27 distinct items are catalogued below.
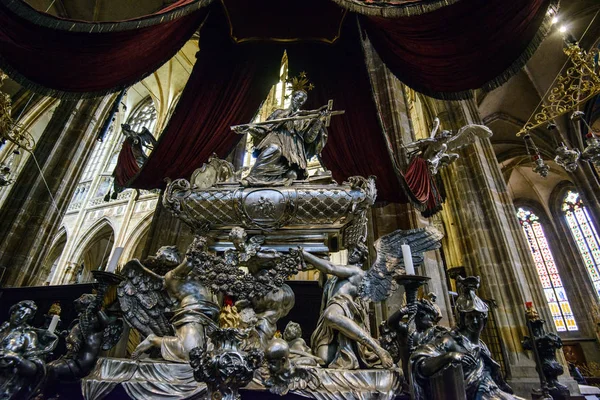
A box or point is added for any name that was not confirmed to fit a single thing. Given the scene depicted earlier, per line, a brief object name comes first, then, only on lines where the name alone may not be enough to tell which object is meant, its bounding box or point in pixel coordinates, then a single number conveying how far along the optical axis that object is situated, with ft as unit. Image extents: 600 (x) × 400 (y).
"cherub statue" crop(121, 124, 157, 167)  11.93
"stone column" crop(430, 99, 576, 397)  12.84
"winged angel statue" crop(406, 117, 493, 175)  12.29
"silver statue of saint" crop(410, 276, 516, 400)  4.51
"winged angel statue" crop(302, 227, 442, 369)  5.68
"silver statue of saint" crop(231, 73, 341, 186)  8.04
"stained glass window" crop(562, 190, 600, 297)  39.60
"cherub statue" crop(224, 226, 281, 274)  6.28
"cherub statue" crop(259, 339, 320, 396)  4.69
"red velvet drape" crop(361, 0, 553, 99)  8.74
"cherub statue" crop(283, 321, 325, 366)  5.36
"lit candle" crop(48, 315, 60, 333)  6.31
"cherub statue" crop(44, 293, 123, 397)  5.35
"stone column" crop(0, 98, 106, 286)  15.67
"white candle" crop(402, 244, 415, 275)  5.77
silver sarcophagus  6.96
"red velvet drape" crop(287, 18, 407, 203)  10.48
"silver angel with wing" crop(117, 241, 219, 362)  6.10
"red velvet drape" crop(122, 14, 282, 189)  11.12
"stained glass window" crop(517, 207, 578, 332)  39.88
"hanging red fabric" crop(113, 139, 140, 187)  11.28
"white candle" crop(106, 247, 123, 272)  6.29
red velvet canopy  8.79
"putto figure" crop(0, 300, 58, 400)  4.33
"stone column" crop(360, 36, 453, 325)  10.30
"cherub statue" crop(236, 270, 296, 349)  5.63
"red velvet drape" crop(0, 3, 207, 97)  8.34
